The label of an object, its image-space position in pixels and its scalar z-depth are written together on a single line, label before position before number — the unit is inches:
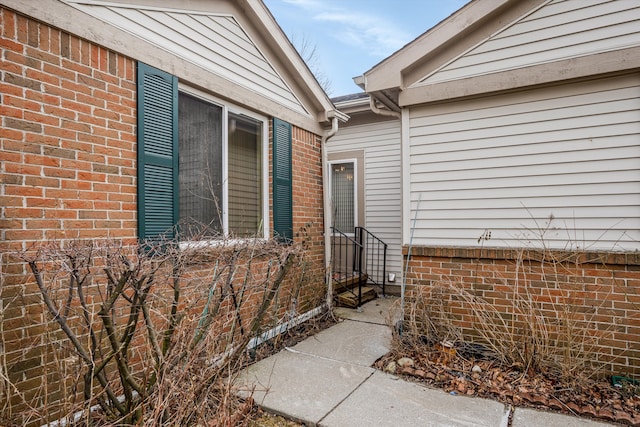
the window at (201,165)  128.9
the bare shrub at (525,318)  138.9
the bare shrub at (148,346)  80.2
